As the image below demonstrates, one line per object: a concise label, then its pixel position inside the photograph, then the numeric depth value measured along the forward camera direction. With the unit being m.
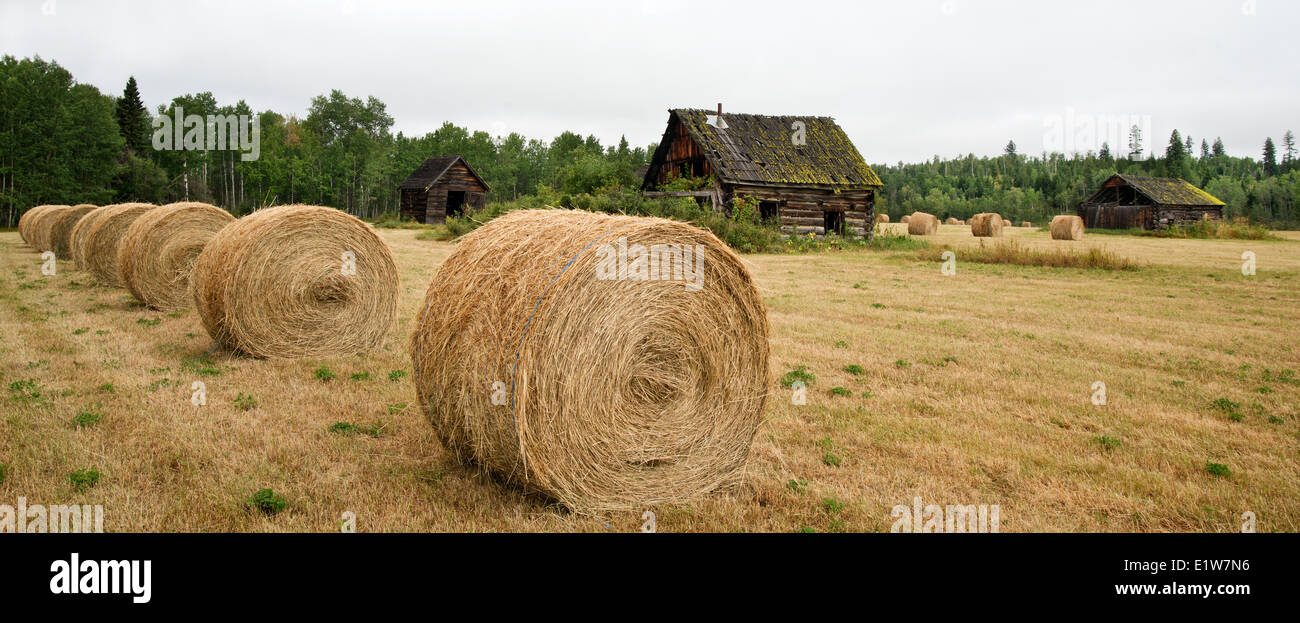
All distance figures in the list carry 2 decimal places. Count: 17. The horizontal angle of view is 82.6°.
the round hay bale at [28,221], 30.43
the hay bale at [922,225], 48.28
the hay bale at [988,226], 48.56
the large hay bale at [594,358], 4.83
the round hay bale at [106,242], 16.73
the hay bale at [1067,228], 43.38
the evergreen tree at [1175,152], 96.48
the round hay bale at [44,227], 26.14
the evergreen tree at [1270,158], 125.69
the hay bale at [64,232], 25.11
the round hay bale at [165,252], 13.62
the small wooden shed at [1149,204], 49.22
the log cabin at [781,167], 30.50
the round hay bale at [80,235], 20.72
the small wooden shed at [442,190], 49.44
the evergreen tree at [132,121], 61.31
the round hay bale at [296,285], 9.58
